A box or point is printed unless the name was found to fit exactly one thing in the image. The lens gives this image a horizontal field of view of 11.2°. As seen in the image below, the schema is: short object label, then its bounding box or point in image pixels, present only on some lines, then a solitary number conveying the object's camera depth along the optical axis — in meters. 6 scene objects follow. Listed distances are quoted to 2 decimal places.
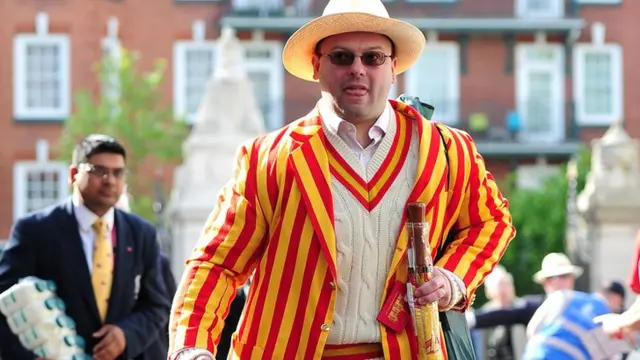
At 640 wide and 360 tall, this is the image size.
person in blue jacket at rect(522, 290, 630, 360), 18.29
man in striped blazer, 10.32
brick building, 79.03
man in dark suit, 15.43
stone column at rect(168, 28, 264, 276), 36.40
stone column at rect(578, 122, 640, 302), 37.41
